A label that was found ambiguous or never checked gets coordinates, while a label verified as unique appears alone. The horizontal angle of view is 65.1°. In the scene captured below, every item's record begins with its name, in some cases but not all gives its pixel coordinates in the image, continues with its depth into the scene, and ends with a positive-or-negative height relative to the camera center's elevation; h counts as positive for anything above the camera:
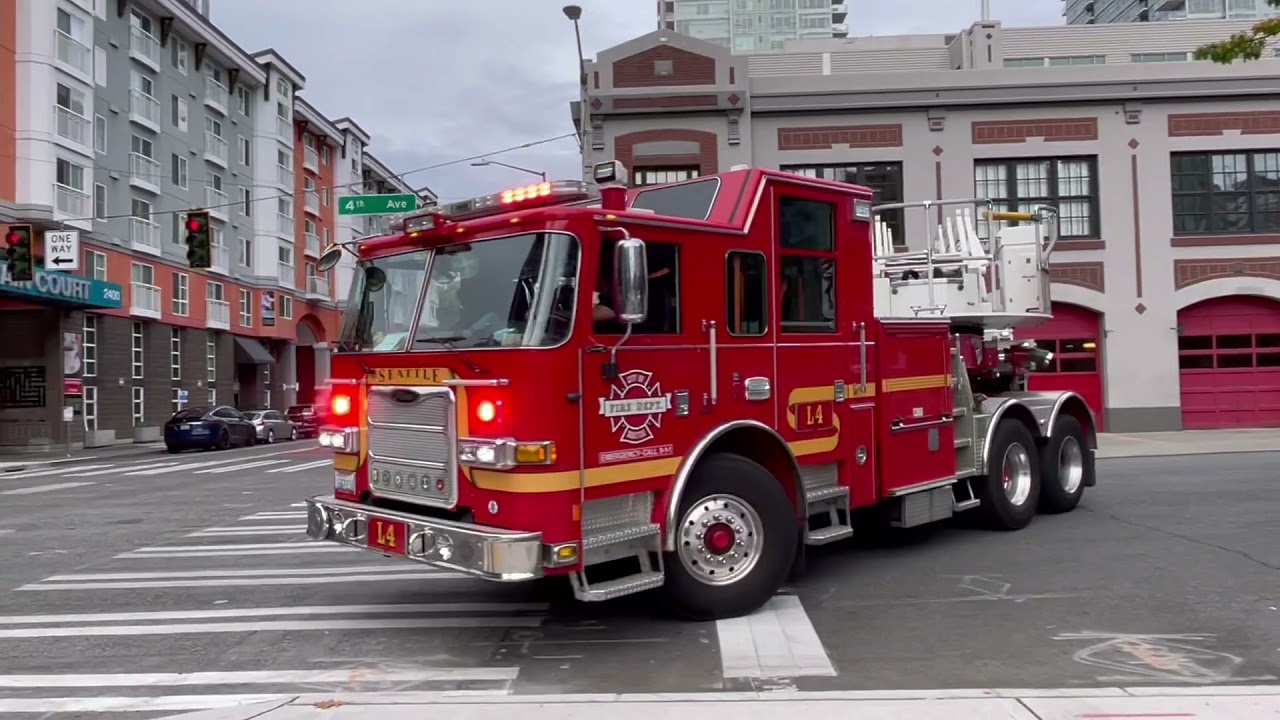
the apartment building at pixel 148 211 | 32.38 +7.24
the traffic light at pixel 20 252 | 21.70 +3.12
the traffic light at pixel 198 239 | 21.42 +3.27
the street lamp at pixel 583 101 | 22.98 +6.67
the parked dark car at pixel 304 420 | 38.78 -1.19
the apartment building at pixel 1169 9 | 84.44 +32.25
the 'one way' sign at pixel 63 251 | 29.09 +4.19
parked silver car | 34.47 -1.23
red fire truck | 5.73 -0.06
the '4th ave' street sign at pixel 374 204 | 22.46 +4.19
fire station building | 24.03 +4.90
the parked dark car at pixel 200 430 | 29.89 -1.15
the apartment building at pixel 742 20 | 117.25 +42.04
